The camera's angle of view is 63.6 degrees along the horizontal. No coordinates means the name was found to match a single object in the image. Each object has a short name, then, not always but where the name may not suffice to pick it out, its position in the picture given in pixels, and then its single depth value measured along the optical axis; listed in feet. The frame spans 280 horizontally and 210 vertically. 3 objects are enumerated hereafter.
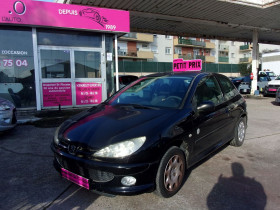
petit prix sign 16.94
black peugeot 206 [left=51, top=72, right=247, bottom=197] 8.10
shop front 25.54
